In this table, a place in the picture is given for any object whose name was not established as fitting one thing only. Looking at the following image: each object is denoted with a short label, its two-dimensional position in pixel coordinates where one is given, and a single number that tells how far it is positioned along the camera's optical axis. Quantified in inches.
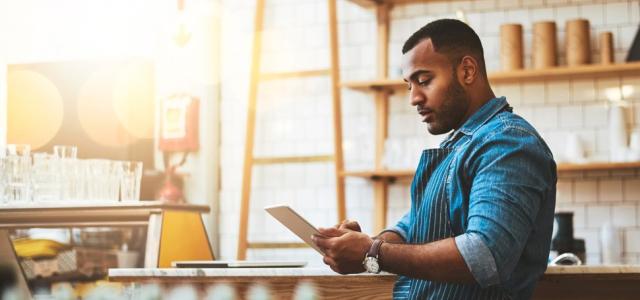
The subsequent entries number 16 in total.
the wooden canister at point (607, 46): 204.1
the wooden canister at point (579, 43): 205.0
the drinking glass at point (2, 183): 142.0
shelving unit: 201.0
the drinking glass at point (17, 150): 142.3
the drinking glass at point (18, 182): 142.4
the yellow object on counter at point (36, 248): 158.6
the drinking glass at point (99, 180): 143.3
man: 76.4
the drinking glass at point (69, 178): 141.9
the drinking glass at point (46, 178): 141.8
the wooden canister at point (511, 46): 209.8
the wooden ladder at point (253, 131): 223.9
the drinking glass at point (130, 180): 146.3
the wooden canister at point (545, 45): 206.4
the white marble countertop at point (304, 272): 100.1
